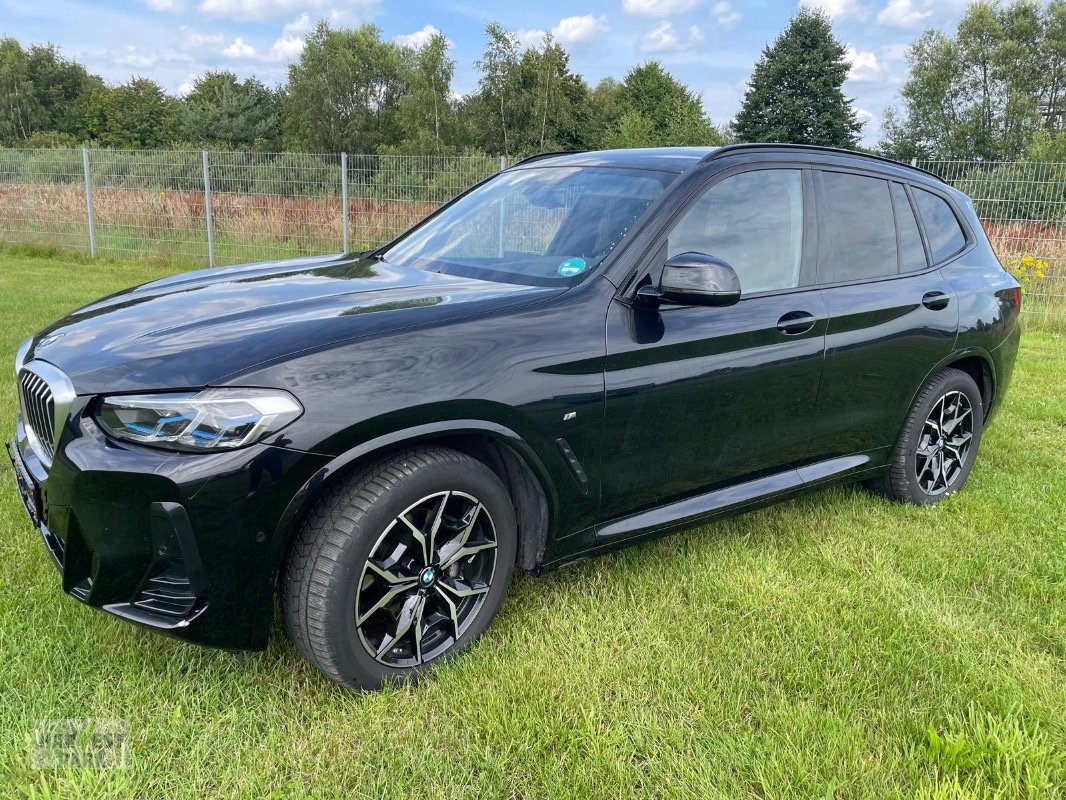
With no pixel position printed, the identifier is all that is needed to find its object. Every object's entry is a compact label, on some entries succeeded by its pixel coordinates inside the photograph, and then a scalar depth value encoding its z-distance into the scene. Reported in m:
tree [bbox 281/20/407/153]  49.44
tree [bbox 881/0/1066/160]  46.34
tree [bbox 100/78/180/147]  56.66
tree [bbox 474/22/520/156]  43.06
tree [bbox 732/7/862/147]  43.59
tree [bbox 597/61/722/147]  45.09
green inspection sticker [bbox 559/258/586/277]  2.81
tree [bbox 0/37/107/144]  60.56
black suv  2.09
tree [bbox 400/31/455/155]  44.53
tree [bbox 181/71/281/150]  51.03
